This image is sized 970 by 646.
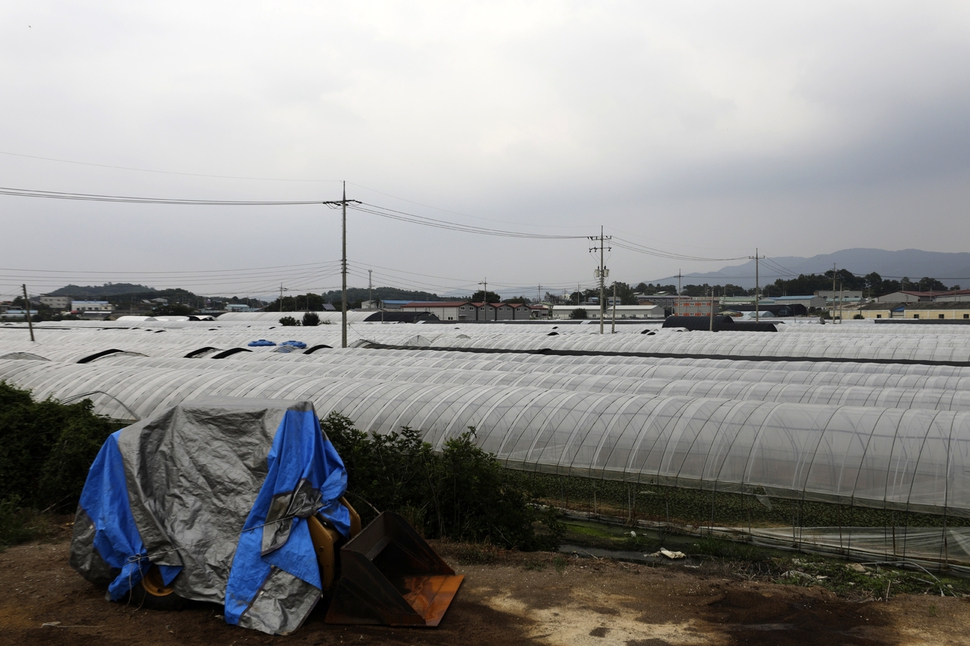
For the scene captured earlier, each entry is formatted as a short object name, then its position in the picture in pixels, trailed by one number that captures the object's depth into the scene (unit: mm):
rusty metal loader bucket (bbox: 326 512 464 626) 7246
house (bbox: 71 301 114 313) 143088
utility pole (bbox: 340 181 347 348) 36094
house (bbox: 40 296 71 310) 189112
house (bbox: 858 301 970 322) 98062
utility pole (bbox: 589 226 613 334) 55844
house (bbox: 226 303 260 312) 158275
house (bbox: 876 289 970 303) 129875
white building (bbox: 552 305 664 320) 116812
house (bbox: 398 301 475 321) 108562
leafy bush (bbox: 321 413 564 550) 10930
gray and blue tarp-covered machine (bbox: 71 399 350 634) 7266
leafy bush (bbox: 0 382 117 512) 11820
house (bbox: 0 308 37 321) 116462
